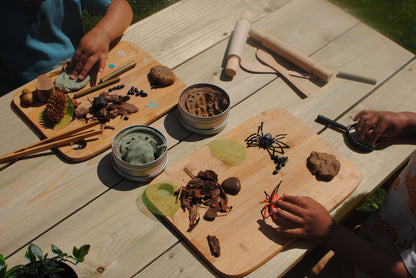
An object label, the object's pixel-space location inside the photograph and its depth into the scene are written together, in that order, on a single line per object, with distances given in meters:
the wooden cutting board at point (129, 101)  1.53
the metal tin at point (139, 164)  1.40
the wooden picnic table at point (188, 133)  1.29
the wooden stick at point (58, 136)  1.51
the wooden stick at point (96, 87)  1.68
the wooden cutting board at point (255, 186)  1.27
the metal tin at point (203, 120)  1.55
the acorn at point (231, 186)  1.40
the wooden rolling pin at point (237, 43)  1.83
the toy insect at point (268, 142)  1.56
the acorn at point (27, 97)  1.63
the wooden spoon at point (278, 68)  1.81
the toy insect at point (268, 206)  1.36
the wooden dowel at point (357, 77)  1.87
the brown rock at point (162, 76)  1.72
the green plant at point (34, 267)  0.94
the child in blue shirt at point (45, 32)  1.90
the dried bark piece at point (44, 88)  1.60
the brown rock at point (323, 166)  1.47
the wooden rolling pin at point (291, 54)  1.85
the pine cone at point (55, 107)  1.56
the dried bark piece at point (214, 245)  1.26
